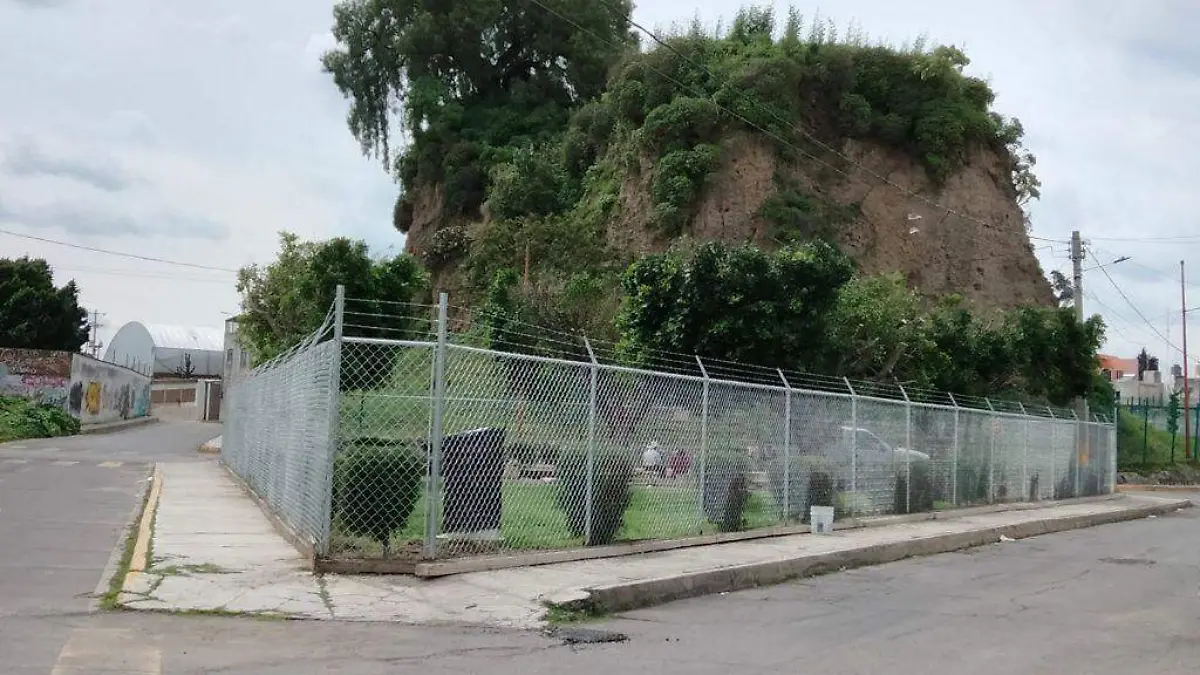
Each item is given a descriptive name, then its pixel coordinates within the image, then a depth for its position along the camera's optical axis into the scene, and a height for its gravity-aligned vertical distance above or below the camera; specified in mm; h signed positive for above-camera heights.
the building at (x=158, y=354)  84812 +621
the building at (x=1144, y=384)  64625 +1612
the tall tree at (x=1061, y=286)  40812 +4636
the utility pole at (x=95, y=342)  82750 +1245
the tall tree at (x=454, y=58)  45062 +14106
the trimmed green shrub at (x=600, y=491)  10203 -1065
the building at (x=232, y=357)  74375 +603
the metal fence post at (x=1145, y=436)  37594 -909
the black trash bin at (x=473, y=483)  9109 -918
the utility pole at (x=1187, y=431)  37591 -689
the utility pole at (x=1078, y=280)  28781 +3588
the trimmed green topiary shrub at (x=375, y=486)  9078 -979
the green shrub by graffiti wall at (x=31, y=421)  37906 -2488
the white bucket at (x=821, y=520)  13852 -1642
